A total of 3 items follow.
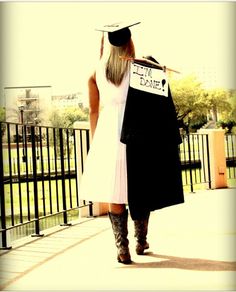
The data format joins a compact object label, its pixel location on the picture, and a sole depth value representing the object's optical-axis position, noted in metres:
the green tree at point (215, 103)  30.72
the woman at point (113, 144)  2.76
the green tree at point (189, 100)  34.09
